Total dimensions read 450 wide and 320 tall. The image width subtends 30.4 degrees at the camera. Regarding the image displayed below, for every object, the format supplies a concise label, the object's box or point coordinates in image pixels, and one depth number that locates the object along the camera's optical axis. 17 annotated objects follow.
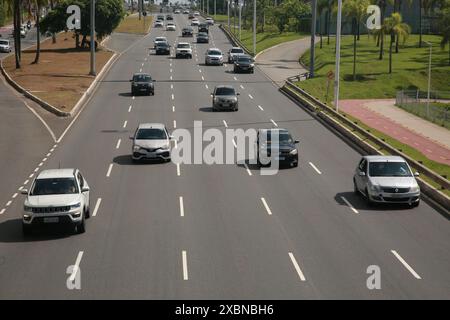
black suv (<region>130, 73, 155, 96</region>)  60.16
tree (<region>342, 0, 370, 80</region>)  77.38
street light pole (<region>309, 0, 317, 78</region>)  70.50
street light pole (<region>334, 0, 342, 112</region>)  52.66
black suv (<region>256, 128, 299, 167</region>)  35.16
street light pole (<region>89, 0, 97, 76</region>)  67.28
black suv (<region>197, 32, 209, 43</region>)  113.81
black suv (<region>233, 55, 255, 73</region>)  75.44
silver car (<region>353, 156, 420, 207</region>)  27.52
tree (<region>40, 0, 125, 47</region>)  96.50
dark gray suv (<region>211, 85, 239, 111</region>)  52.91
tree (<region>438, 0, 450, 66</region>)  79.94
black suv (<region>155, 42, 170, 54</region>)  94.12
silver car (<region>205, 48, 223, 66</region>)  81.49
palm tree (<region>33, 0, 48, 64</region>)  77.44
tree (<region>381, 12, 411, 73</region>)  76.56
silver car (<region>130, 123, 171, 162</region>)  36.28
